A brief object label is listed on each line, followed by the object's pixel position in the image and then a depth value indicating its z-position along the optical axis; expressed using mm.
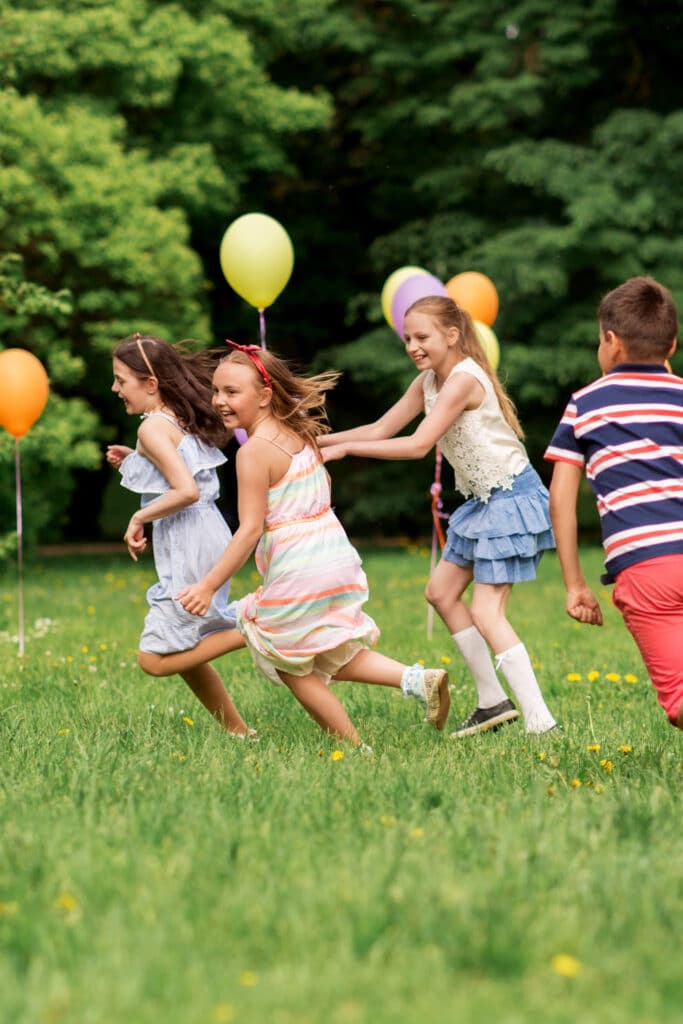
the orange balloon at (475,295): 9633
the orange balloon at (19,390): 8773
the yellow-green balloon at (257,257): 7652
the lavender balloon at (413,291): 8445
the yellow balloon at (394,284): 8930
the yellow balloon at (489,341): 8501
